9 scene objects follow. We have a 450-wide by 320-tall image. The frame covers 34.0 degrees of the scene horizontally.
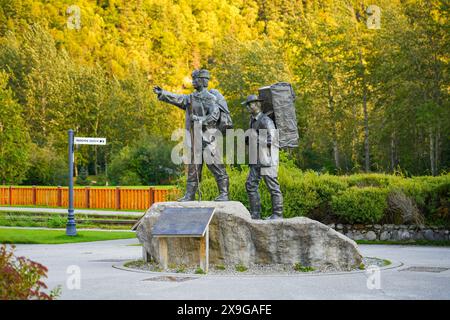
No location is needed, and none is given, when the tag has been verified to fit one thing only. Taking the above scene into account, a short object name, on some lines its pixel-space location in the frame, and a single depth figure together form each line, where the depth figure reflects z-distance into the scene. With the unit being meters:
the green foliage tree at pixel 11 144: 44.75
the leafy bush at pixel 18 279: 8.05
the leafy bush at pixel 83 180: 59.66
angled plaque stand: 13.70
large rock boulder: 14.55
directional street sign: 23.42
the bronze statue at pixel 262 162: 15.65
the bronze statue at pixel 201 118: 15.57
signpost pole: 25.42
